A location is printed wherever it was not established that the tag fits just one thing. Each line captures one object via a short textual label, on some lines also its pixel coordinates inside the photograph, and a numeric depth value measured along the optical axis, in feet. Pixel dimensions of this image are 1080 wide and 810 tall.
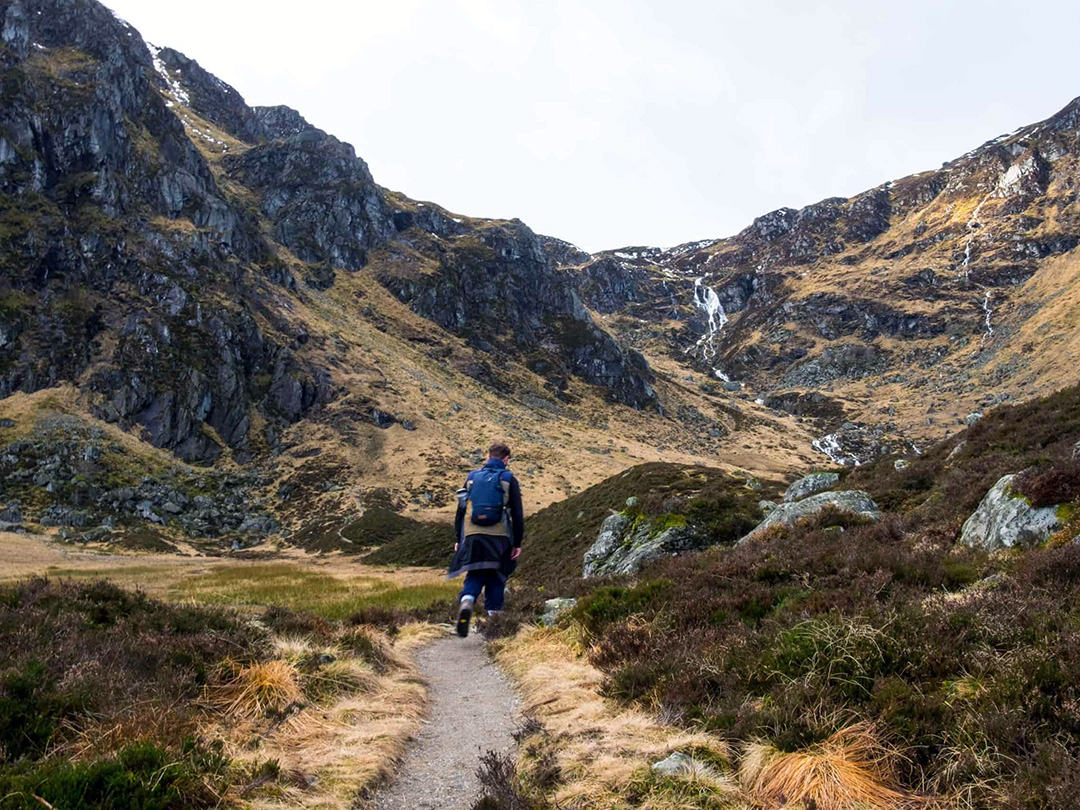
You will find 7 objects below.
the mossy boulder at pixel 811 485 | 75.20
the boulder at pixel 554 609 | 39.83
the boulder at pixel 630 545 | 58.49
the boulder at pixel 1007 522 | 29.50
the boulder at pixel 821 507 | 49.37
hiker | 29.94
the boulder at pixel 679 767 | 14.34
